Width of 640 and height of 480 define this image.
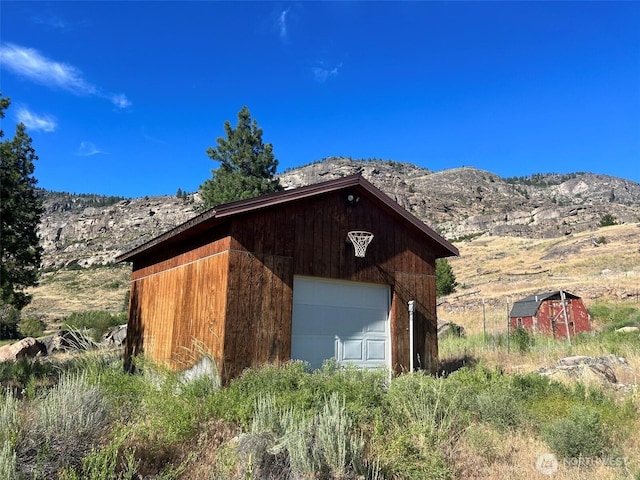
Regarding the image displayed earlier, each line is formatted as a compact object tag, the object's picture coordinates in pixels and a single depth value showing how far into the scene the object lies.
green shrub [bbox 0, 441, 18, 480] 3.76
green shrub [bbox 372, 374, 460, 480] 5.09
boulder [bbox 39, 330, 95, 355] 21.50
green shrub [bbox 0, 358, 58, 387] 11.99
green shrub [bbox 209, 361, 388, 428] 6.26
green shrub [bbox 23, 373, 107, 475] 4.42
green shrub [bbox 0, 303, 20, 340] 31.39
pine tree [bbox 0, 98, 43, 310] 14.62
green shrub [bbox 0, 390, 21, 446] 4.30
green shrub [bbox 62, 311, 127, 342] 27.12
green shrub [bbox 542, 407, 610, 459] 5.86
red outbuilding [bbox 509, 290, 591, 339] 20.31
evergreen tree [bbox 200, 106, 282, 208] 26.28
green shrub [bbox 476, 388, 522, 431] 7.00
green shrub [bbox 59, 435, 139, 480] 3.98
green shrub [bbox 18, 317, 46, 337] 32.72
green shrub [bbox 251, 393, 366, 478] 4.65
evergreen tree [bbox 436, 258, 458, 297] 36.25
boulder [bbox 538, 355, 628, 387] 9.66
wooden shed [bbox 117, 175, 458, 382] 9.10
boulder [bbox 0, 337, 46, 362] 18.41
